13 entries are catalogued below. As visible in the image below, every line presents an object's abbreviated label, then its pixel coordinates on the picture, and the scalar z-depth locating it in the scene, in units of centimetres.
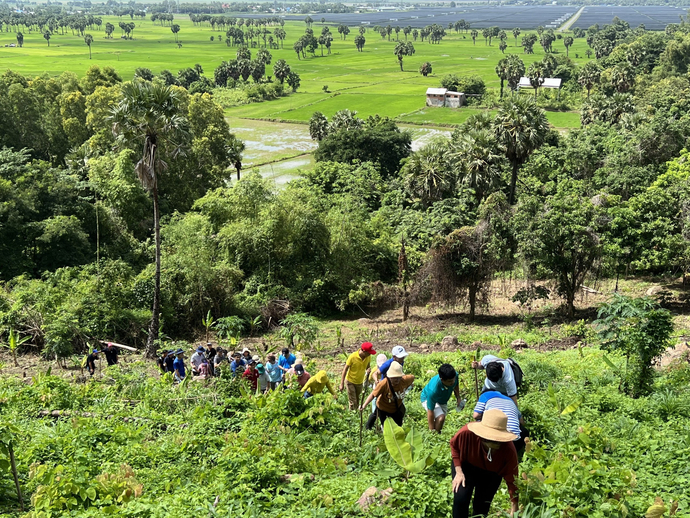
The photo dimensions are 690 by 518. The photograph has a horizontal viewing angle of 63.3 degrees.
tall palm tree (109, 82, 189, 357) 1842
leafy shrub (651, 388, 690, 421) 862
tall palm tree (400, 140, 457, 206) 3709
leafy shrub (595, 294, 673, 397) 957
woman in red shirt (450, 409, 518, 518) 515
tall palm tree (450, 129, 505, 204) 3459
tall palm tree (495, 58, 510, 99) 8875
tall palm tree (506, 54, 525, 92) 8869
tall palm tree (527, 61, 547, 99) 8481
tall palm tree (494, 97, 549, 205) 3462
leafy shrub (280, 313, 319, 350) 2012
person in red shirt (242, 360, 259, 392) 1210
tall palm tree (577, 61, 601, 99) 8731
